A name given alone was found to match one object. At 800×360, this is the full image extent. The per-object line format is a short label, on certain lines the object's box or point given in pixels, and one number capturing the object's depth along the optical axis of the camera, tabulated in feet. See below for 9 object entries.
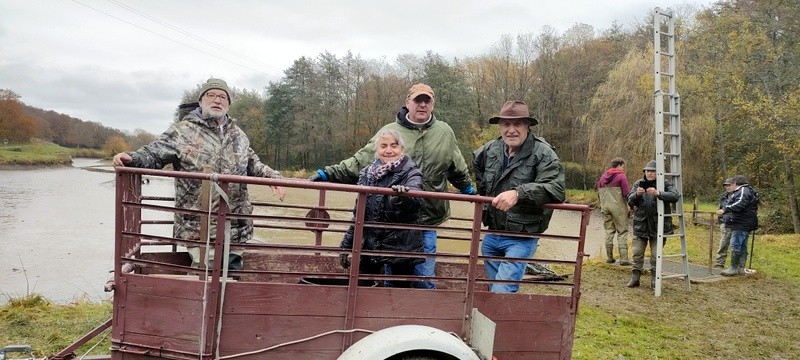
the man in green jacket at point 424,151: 13.05
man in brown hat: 11.19
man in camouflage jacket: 11.62
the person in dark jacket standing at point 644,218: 26.04
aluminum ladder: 23.54
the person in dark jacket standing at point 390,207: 10.48
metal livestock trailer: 8.98
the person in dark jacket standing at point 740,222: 30.91
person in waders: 31.86
